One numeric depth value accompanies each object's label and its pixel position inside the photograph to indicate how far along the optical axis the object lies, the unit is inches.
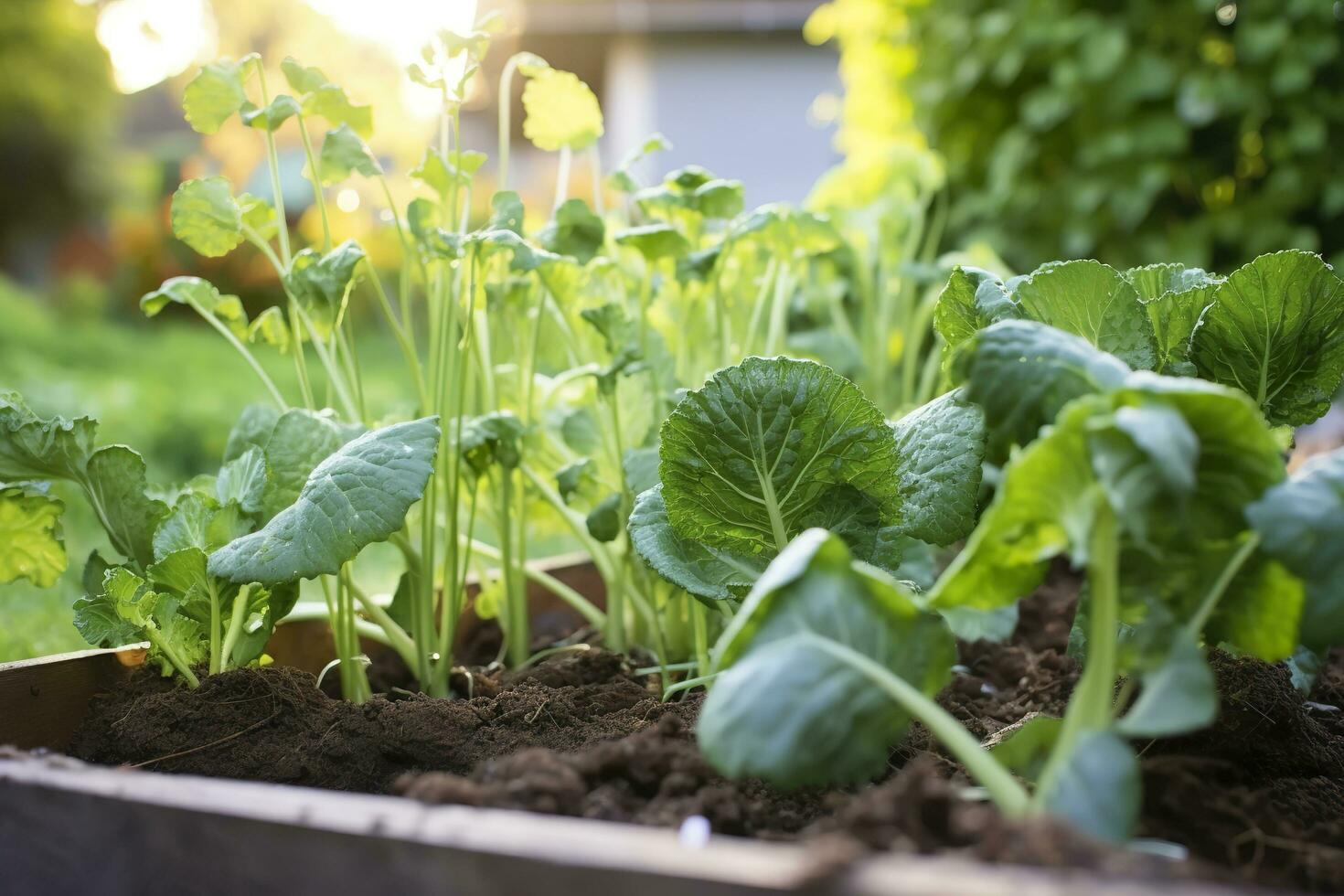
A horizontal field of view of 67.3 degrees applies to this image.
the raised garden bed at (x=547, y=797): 23.4
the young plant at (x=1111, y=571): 25.6
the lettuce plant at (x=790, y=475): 39.0
